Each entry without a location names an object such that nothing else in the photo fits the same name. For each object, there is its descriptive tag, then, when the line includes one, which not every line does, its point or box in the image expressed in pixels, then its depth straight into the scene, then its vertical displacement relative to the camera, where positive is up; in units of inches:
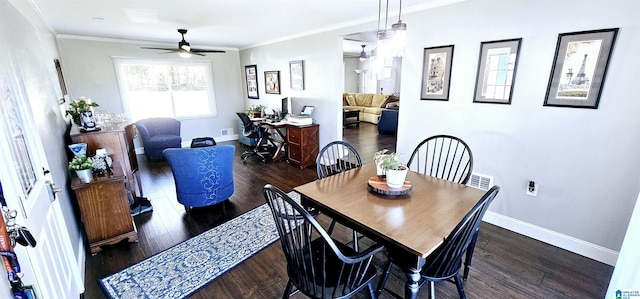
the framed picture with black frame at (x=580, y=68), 80.0 +4.6
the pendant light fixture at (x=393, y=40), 67.5 +11.0
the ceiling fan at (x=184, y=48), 162.9 +23.0
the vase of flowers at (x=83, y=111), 108.7 -9.5
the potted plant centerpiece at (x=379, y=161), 78.1 -21.8
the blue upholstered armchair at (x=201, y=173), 110.2 -36.3
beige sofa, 342.0 -24.6
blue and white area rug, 78.8 -57.4
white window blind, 216.1 -0.7
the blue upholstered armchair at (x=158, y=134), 202.5 -37.0
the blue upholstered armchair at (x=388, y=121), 267.4 -36.1
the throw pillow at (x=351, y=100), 386.3 -21.1
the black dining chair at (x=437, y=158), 117.2 -33.3
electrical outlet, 99.3 -38.3
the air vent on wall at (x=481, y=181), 110.0 -39.6
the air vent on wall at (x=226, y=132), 271.3 -45.2
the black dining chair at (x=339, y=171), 89.6 -27.6
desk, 190.9 -29.8
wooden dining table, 53.7 -29.4
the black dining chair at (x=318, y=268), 51.3 -39.3
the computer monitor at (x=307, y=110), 189.9 -17.2
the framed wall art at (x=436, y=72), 113.4 +5.0
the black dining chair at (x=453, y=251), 52.4 -34.2
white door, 43.4 -21.2
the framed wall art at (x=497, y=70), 96.5 +4.7
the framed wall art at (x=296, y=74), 191.9 +8.4
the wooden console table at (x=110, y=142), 105.2 -21.5
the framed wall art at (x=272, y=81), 219.3 +3.7
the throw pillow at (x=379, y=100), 354.0 -20.2
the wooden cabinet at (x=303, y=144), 181.9 -39.6
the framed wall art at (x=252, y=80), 245.6 +5.6
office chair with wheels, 205.6 -36.9
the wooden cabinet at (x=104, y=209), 90.9 -41.7
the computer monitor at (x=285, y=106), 207.3 -15.4
